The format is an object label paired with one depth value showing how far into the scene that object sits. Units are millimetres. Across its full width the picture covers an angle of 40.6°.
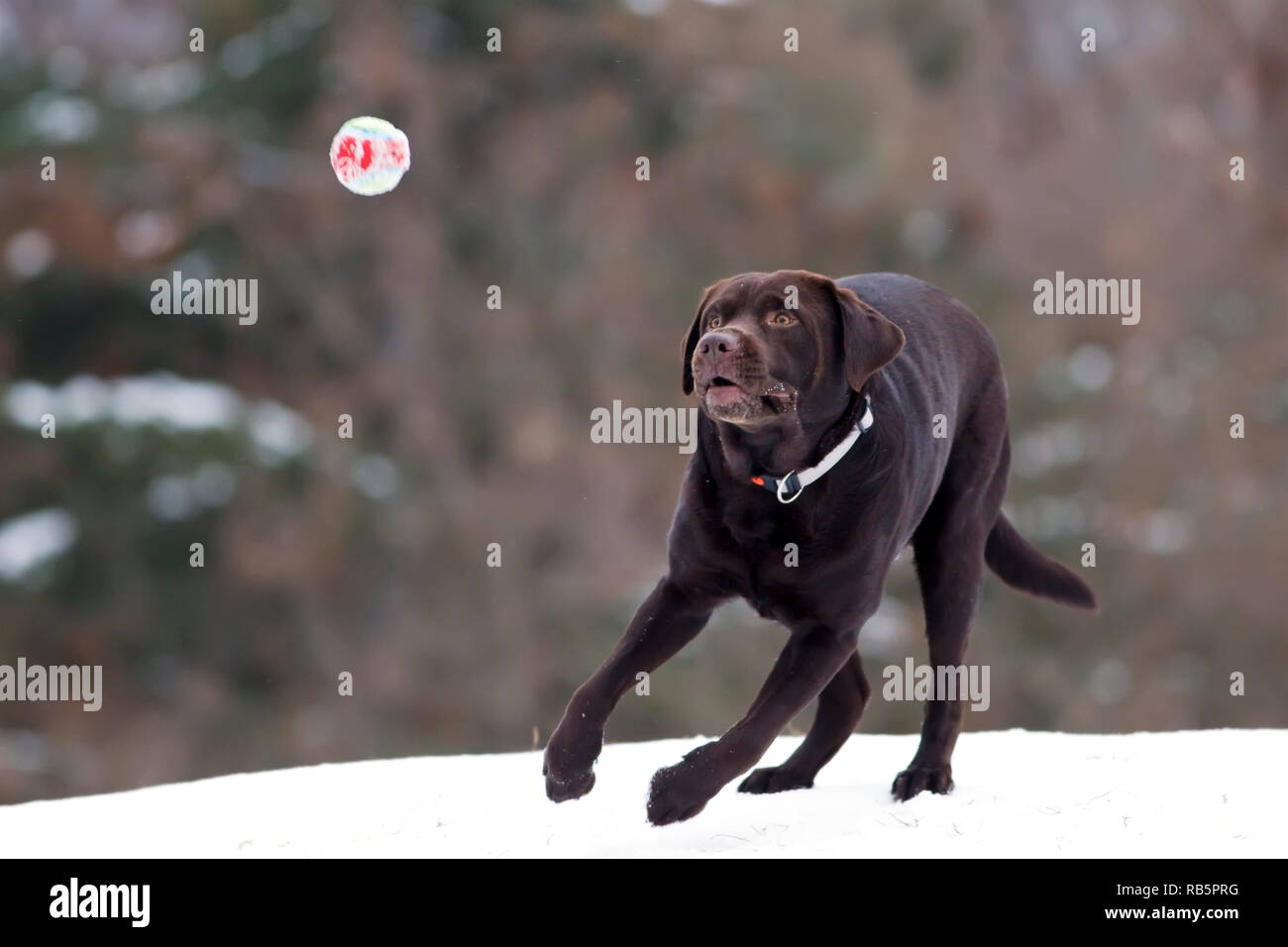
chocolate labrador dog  4102
